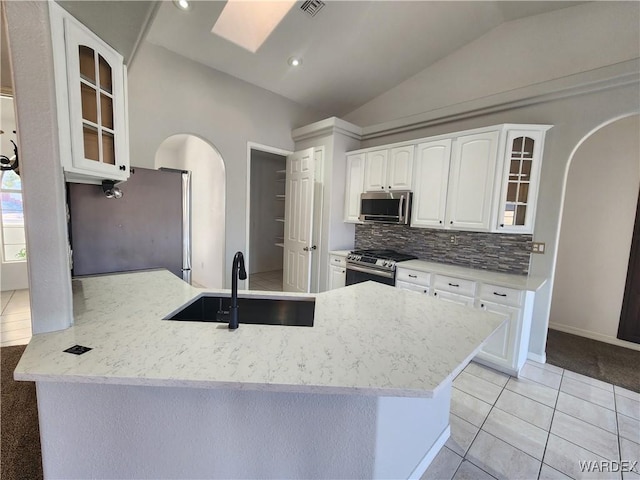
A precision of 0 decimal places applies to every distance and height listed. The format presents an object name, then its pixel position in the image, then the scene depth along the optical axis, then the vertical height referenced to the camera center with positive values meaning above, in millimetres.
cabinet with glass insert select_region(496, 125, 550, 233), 2621 +446
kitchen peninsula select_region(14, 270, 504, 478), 925 -711
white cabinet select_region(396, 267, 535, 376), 2453 -762
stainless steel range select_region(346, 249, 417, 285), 3219 -551
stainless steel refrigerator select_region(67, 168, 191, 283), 2078 -120
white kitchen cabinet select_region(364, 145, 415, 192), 3373 +654
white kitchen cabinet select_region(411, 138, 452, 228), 3068 +440
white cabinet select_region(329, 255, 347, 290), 3786 -734
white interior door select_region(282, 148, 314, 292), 3791 -67
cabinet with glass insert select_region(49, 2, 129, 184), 1148 +518
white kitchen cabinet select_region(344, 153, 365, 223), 3859 +462
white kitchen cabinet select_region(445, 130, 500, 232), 2742 +433
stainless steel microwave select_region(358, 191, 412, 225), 3361 +168
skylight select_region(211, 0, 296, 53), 2879 +2080
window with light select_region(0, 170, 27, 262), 4484 -211
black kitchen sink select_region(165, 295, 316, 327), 1678 -575
